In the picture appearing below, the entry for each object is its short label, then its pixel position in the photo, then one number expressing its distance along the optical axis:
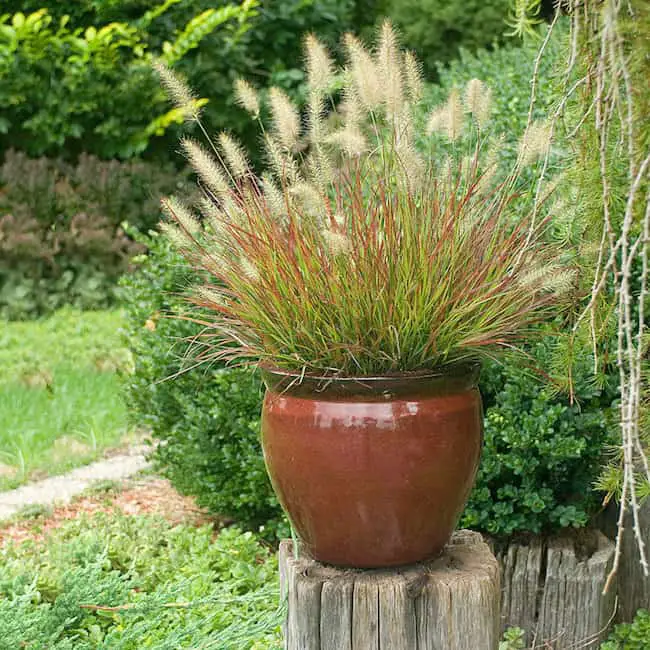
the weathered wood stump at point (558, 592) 2.74
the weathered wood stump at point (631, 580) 2.84
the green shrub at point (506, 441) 2.75
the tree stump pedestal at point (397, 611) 2.02
